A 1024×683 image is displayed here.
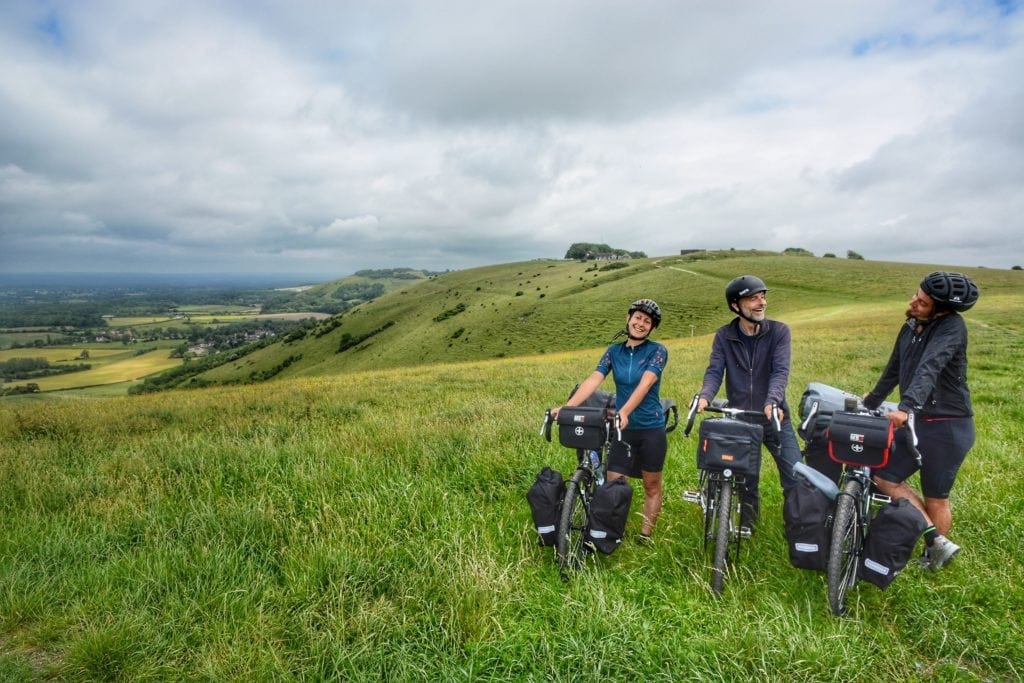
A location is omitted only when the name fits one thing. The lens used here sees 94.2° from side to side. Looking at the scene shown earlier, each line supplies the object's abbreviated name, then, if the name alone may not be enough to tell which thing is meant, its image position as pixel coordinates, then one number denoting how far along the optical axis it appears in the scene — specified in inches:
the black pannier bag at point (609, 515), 168.7
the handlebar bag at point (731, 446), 158.9
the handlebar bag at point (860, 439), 148.2
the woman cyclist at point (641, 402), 185.3
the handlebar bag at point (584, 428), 168.6
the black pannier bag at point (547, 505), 168.6
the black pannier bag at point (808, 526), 148.1
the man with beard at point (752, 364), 179.5
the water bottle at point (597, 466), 186.1
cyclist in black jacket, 156.9
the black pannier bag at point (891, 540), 139.4
